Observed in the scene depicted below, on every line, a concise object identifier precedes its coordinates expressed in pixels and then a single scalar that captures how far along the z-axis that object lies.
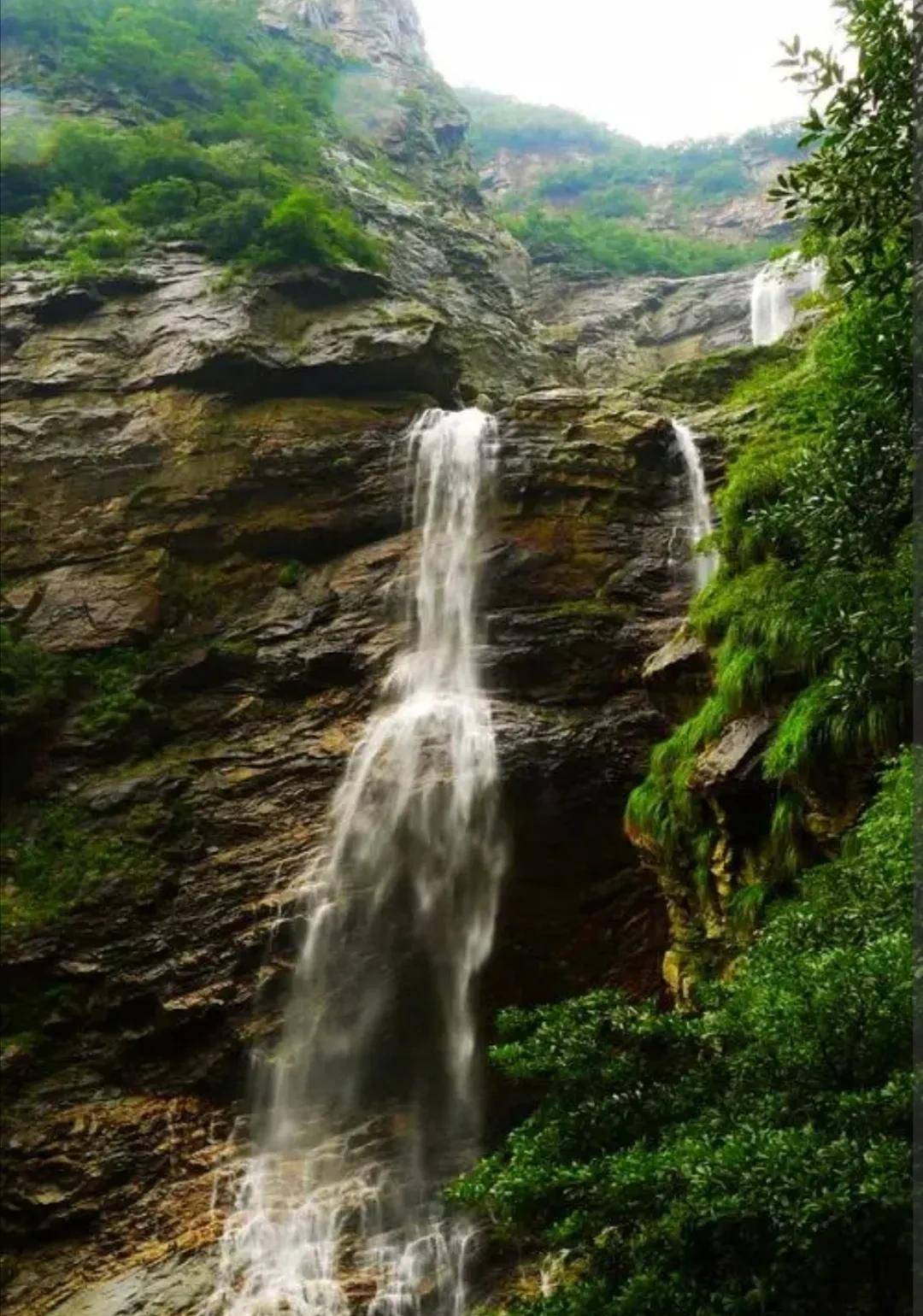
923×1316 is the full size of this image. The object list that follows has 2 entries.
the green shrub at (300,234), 21.39
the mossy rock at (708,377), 21.48
